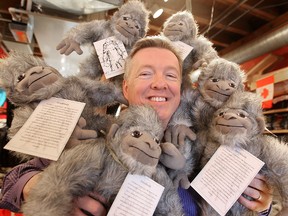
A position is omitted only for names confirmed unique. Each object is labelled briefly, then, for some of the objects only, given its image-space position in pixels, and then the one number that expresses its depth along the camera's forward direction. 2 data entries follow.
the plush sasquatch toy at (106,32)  1.22
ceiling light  2.00
